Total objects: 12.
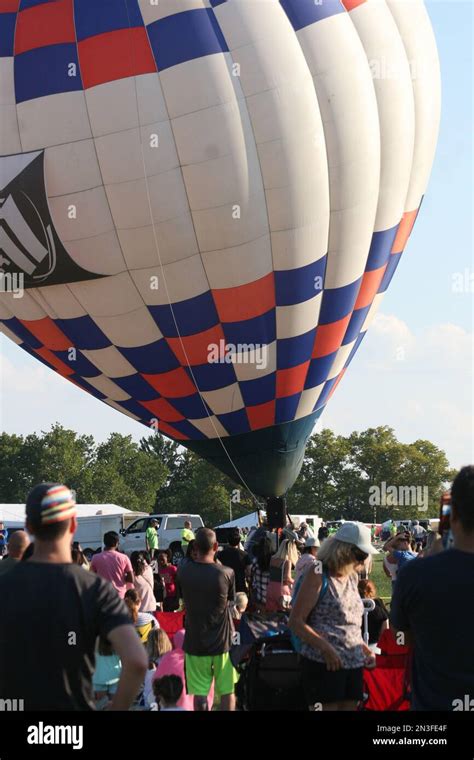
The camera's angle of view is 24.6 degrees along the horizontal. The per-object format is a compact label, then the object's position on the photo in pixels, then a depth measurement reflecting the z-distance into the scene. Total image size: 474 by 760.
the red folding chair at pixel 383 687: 6.33
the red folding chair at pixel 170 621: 9.27
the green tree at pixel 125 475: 78.56
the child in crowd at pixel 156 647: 7.07
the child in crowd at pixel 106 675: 6.68
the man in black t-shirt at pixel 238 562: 10.03
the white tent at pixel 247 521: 37.34
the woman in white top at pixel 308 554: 9.29
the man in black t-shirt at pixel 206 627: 6.43
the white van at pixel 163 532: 24.28
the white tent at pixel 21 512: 32.16
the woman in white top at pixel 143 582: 8.95
